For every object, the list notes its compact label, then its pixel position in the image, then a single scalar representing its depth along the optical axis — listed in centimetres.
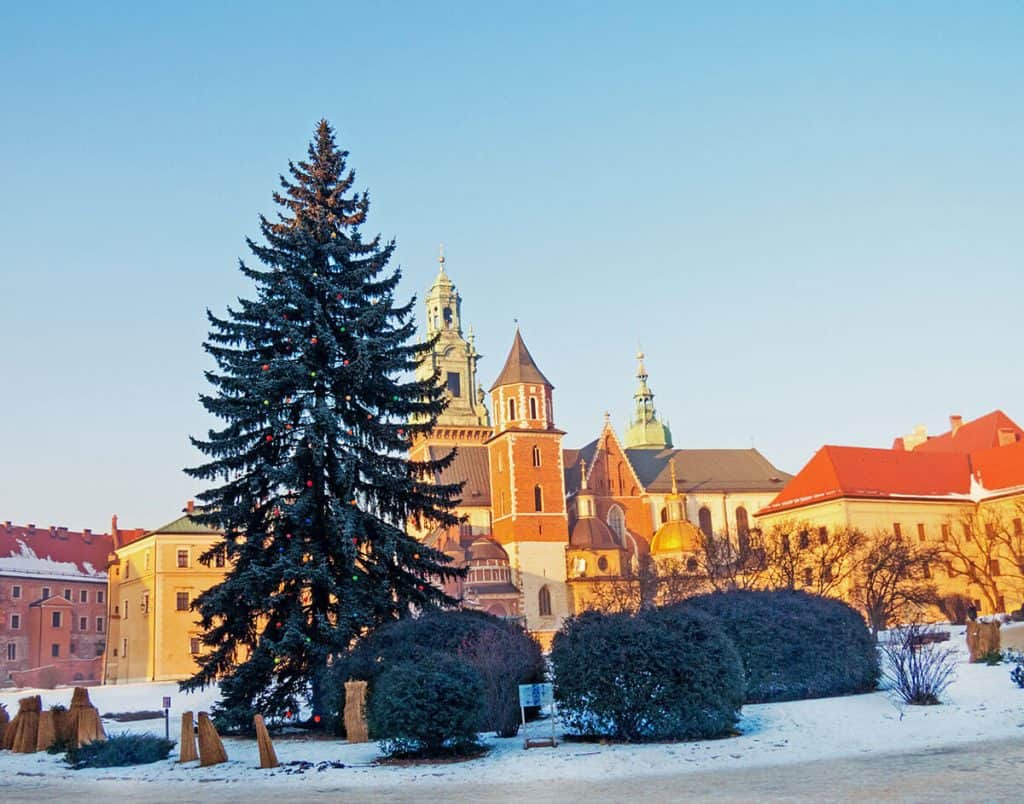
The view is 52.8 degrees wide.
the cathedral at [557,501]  6944
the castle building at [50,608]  7444
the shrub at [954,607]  6119
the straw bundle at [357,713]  1877
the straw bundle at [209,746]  1708
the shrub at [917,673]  1872
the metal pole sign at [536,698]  1695
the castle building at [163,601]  6047
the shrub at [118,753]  1806
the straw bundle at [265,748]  1630
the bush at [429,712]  1619
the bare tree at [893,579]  4784
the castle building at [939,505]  6309
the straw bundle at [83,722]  1980
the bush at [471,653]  1839
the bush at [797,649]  2095
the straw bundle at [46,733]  2064
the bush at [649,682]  1692
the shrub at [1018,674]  1969
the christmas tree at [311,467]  2125
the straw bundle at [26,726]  2098
